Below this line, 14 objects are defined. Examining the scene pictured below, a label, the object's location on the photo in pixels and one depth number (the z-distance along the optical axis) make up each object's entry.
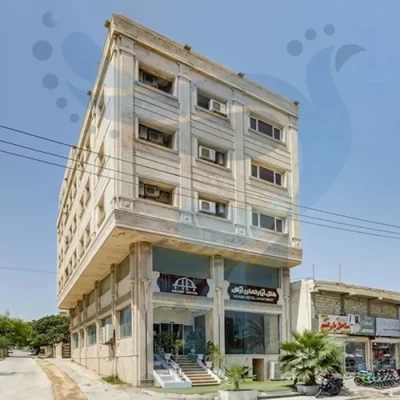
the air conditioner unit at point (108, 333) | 25.40
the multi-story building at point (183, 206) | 22.52
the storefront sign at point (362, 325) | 28.72
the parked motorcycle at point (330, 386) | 19.75
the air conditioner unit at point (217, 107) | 26.53
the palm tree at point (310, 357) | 20.28
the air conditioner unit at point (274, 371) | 25.88
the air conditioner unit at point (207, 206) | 24.58
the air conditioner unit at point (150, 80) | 24.42
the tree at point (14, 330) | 84.91
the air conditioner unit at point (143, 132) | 23.47
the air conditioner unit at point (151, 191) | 23.05
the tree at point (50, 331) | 69.50
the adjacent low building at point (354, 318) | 27.47
